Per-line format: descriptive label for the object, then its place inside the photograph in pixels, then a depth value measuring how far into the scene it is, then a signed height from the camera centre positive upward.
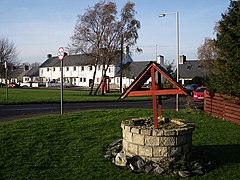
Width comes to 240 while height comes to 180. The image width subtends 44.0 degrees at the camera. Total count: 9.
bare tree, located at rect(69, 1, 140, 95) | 37.00 +5.78
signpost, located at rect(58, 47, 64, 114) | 14.13 +1.32
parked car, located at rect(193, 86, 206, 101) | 26.58 -1.26
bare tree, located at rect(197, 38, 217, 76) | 44.04 +4.20
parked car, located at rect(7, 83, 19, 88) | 68.59 -1.00
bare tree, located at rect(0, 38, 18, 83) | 64.24 +5.54
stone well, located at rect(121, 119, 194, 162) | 7.07 -1.49
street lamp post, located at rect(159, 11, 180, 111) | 20.28 +3.74
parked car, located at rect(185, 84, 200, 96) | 36.03 -0.64
